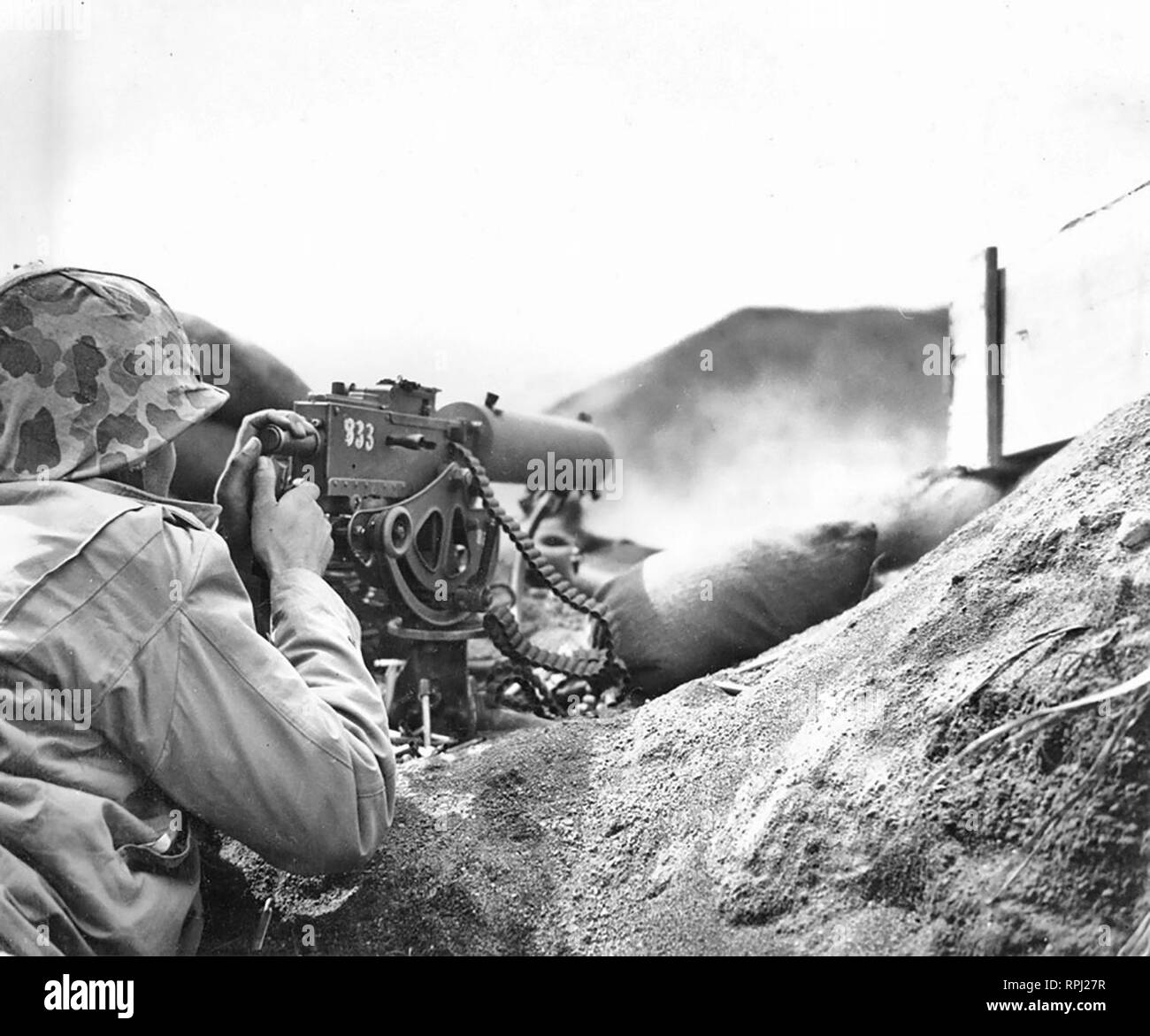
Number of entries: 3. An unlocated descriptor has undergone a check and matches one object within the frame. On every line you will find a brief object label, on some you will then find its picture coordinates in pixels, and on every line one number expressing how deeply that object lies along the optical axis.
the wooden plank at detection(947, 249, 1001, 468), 3.03
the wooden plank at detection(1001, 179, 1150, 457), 2.38
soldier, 1.33
